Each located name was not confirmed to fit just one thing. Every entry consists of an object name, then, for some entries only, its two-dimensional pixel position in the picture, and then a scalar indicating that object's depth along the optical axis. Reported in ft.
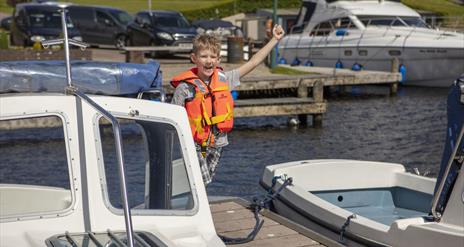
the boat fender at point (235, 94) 66.85
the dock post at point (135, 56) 75.72
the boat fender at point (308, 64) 104.37
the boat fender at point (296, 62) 105.83
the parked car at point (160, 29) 102.43
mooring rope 23.31
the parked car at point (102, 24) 113.80
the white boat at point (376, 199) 22.72
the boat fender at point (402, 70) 96.53
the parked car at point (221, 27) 119.14
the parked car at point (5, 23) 155.94
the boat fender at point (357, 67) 96.86
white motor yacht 95.91
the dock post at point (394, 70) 89.04
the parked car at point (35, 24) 102.89
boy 21.15
